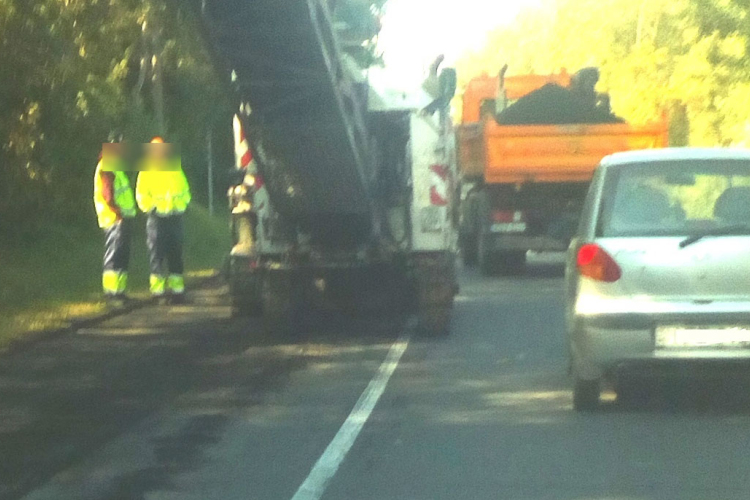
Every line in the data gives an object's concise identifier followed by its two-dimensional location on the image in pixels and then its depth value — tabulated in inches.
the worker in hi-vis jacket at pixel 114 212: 642.8
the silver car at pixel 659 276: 347.6
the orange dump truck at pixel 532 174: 794.8
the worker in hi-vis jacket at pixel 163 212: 671.1
